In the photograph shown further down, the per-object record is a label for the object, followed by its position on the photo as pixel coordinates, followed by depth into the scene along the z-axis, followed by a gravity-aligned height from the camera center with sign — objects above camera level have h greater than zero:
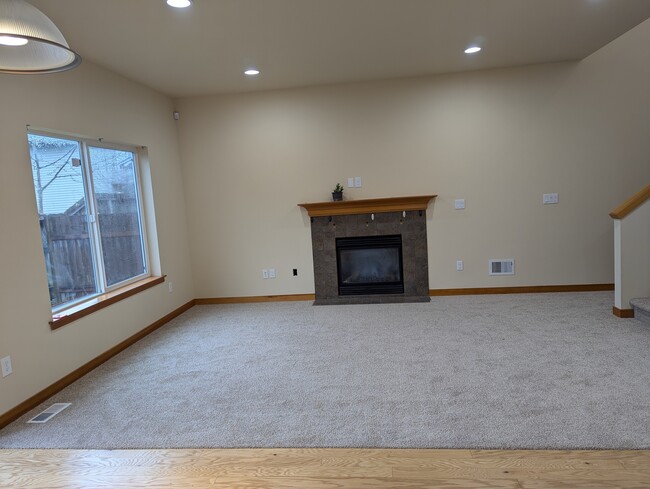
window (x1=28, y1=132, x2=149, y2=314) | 3.40 +0.03
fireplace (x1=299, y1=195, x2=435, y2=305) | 5.22 -0.60
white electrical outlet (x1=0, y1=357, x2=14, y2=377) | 2.75 -0.89
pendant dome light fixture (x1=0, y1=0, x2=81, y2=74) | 1.40 +0.62
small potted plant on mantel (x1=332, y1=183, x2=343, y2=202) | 5.22 +0.10
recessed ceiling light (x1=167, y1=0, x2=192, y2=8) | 2.73 +1.30
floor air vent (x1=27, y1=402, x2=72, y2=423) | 2.80 -1.24
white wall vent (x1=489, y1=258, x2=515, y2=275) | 5.18 -0.88
